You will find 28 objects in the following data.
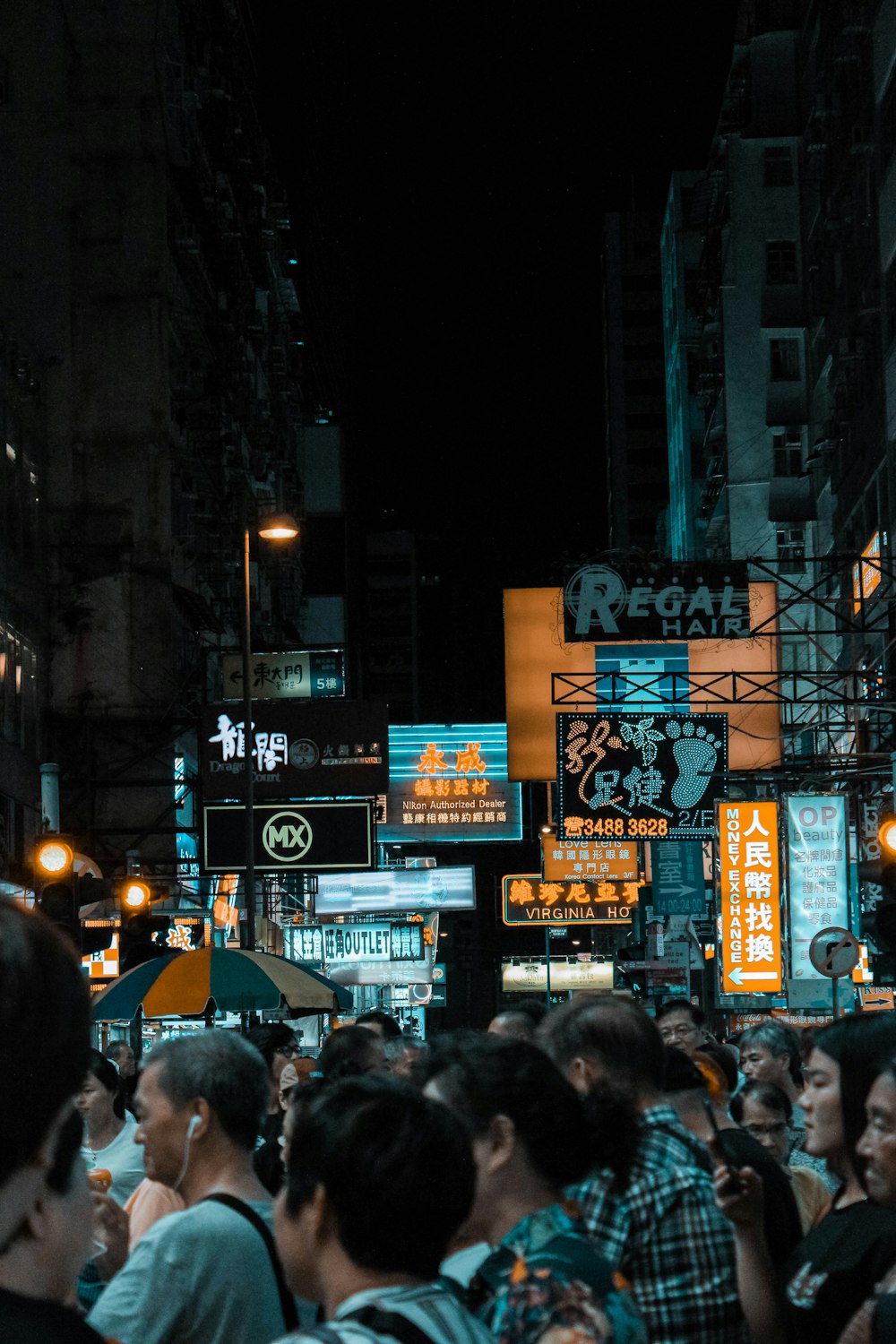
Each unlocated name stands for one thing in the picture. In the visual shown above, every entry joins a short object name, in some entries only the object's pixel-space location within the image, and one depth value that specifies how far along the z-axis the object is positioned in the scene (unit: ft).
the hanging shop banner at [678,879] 135.85
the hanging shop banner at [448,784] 116.88
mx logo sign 98.17
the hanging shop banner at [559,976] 256.32
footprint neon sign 91.97
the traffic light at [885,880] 57.31
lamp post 90.12
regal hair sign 93.81
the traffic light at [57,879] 55.42
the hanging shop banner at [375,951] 166.50
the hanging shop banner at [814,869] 91.45
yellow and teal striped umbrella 45.80
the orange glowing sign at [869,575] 119.65
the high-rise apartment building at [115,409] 136.15
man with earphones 15.02
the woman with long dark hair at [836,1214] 15.30
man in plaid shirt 15.48
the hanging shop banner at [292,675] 119.55
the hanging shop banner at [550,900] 167.12
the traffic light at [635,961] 103.40
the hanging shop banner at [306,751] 99.40
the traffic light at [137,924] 63.77
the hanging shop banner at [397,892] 142.61
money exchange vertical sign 92.89
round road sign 68.44
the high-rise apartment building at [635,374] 531.50
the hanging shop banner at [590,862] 131.44
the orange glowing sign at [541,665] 103.91
